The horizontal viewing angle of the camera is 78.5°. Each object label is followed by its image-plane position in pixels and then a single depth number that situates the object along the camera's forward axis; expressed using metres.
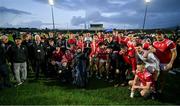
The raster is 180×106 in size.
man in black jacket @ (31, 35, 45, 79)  5.81
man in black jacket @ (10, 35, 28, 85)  5.30
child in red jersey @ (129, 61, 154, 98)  4.10
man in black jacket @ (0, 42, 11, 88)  4.86
